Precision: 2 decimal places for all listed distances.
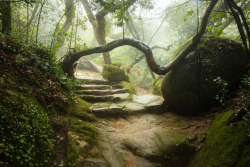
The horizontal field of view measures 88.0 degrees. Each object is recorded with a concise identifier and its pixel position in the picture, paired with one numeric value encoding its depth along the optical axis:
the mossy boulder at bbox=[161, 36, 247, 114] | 4.69
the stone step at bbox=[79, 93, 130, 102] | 6.06
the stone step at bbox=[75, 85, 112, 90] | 6.80
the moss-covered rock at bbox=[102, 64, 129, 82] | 8.97
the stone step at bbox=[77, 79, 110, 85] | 7.93
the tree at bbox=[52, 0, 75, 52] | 5.96
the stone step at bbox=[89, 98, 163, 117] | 5.11
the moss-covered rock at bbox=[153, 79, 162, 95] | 8.73
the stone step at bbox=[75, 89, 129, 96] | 6.47
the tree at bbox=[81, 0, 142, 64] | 9.09
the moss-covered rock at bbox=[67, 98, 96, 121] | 4.29
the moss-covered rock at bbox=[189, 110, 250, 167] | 2.32
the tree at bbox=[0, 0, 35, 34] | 4.64
